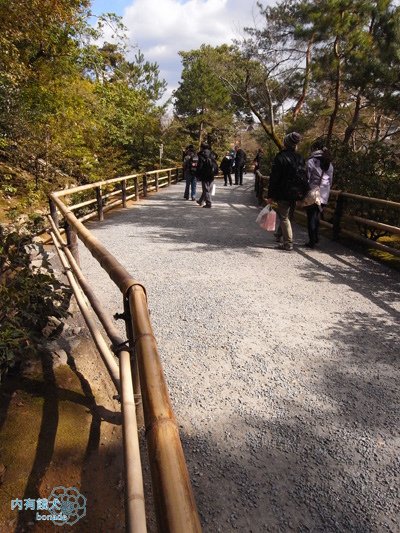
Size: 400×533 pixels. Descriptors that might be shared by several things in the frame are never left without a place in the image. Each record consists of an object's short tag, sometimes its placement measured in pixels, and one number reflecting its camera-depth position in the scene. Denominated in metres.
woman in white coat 5.32
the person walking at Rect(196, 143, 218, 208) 8.69
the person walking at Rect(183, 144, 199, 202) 10.64
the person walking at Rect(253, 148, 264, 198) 11.49
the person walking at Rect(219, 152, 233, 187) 15.39
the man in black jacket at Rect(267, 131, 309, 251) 5.21
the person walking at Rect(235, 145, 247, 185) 15.78
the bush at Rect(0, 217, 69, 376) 2.22
